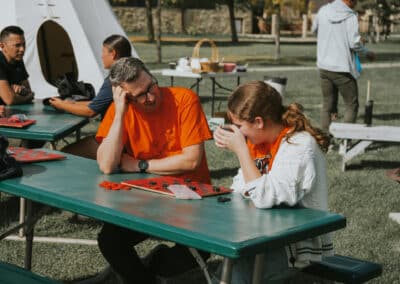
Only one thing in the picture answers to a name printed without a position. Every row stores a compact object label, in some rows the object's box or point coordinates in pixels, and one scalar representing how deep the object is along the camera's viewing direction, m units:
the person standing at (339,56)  13.15
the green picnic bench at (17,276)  4.02
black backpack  8.49
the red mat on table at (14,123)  7.04
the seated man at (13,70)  8.59
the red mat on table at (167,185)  4.69
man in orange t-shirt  5.26
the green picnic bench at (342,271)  4.61
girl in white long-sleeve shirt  4.35
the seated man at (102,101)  7.71
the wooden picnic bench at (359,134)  11.02
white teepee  14.67
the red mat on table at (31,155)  5.37
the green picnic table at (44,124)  6.89
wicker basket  15.81
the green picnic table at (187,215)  3.74
